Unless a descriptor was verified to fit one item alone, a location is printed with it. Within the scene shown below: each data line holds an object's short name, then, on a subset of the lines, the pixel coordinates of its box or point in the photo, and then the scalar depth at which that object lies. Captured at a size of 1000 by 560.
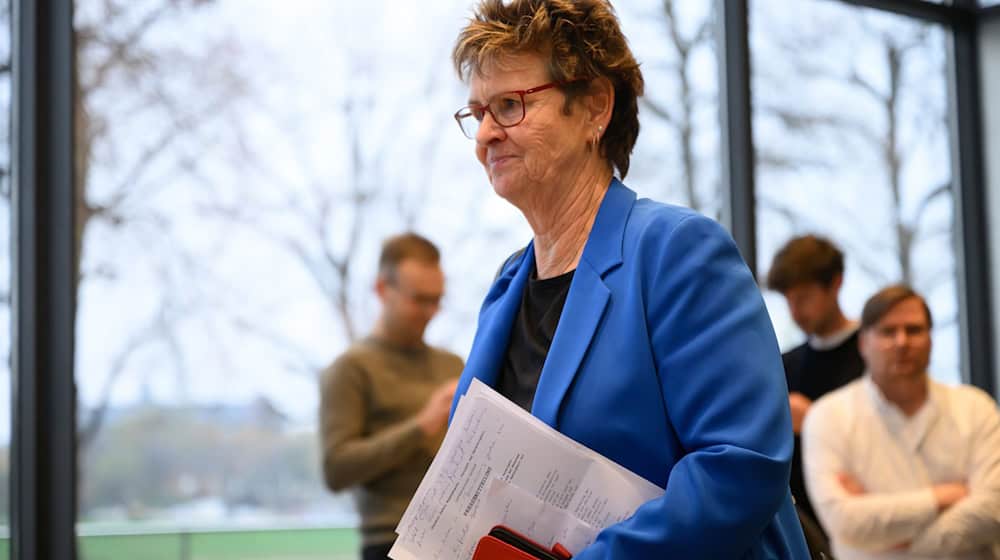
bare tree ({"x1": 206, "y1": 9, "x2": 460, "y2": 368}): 7.83
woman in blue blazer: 2.70
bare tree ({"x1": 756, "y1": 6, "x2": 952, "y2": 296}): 10.17
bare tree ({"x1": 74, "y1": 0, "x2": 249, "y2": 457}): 7.10
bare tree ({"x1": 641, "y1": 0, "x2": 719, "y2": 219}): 9.44
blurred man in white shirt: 6.45
